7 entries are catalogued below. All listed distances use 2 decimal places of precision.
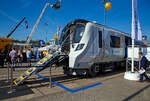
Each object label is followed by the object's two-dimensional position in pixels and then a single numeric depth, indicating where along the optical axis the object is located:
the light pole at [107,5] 7.17
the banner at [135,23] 6.44
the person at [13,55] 8.73
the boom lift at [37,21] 24.33
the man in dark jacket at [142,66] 5.57
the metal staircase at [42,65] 4.95
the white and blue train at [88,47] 5.62
